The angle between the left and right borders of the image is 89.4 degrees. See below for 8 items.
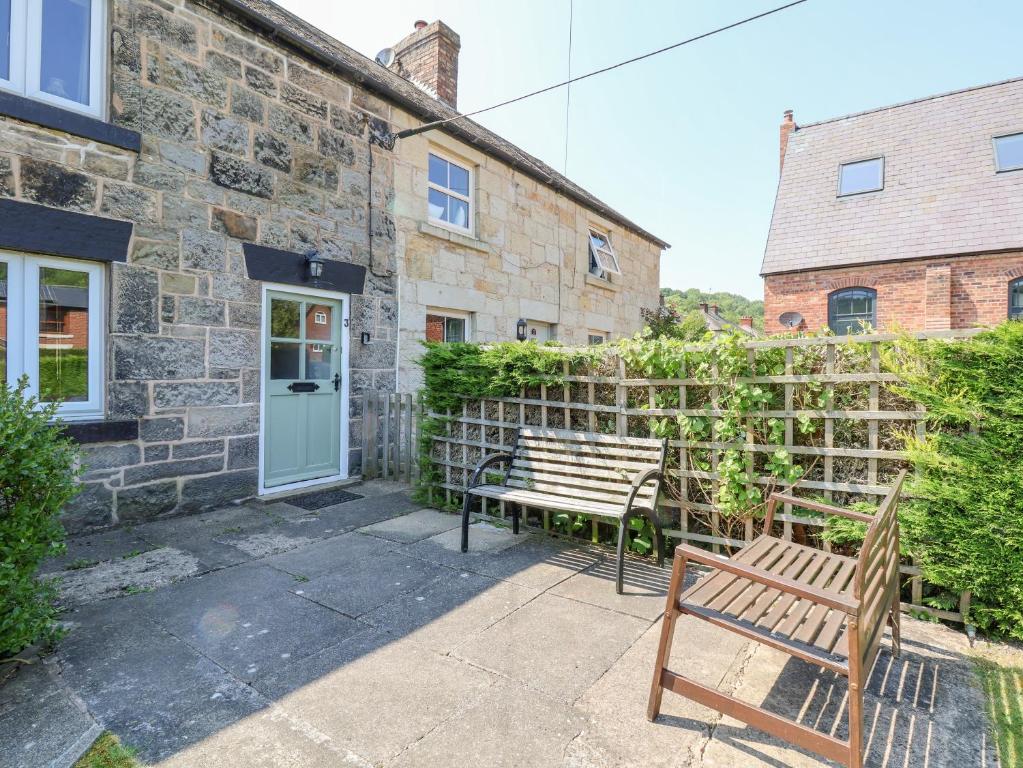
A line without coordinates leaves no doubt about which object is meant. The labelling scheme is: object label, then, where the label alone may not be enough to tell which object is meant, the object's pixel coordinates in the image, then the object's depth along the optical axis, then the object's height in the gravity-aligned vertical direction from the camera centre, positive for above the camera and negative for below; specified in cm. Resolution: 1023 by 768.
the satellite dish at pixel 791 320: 1519 +188
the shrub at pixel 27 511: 224 -63
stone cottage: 423 +127
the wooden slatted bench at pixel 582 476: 364 -75
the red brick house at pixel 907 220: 1294 +455
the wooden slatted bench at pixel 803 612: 175 -93
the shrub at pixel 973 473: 261 -46
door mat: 546 -134
